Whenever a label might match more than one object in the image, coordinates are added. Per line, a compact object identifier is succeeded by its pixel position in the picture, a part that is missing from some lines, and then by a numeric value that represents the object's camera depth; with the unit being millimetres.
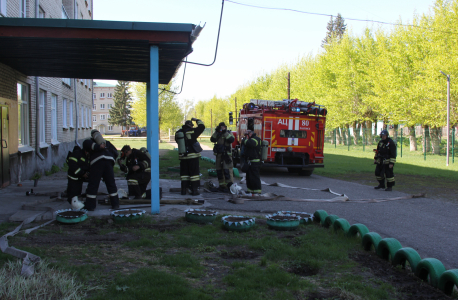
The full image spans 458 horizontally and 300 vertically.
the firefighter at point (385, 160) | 11422
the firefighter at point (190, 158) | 9414
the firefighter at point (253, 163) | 9938
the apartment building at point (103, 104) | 97438
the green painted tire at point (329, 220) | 6305
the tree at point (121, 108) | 86312
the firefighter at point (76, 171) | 7445
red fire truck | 14492
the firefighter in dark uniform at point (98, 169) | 7191
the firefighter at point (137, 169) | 8516
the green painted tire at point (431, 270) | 3926
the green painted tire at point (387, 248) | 4668
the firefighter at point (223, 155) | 10609
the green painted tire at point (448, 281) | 3688
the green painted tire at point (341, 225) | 5892
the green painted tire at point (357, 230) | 5488
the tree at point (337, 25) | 79438
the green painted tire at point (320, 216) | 6605
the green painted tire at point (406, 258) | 4262
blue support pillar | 7105
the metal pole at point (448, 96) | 20891
